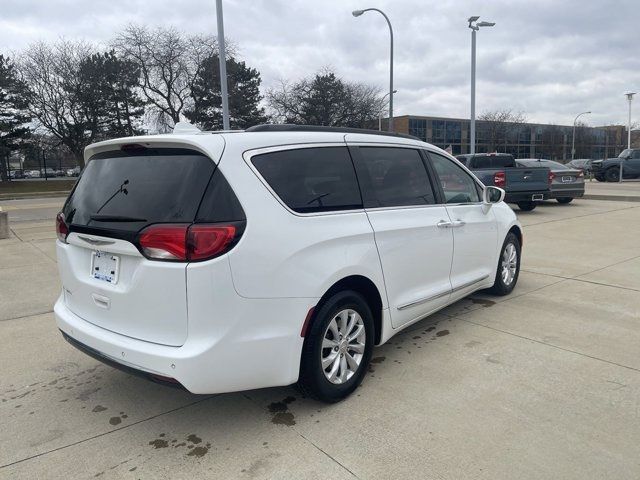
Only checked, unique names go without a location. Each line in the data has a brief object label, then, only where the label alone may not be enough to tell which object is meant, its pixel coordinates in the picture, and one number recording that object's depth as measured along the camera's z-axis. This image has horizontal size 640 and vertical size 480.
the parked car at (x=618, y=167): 28.30
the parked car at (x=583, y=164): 36.28
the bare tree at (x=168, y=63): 34.69
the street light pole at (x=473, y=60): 21.64
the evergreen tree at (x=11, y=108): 37.91
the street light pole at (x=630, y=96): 34.87
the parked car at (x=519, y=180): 13.02
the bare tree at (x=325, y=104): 43.38
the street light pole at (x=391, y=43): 23.66
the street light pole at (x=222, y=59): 14.20
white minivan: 2.58
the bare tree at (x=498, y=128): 68.88
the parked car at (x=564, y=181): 14.71
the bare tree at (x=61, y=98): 37.56
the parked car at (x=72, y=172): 66.38
